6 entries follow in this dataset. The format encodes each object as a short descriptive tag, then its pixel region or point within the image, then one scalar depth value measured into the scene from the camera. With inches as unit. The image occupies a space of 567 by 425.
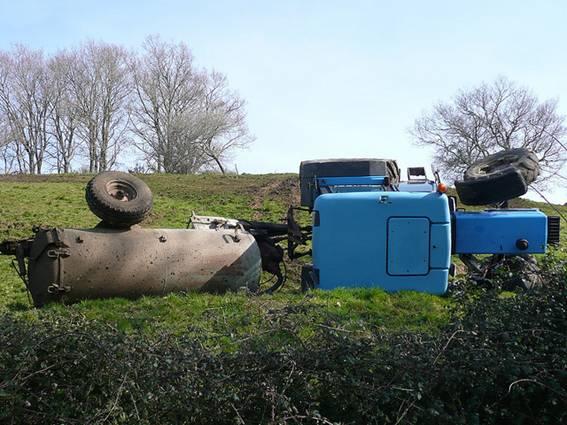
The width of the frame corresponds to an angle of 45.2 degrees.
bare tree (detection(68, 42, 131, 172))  1939.0
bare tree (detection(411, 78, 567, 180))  1601.9
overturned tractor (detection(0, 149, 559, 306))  316.8
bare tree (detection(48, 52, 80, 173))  1952.5
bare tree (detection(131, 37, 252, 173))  1829.5
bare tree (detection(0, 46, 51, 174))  1929.1
